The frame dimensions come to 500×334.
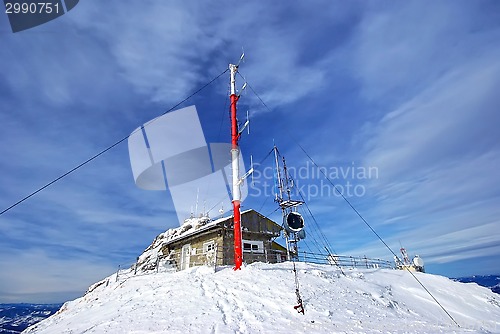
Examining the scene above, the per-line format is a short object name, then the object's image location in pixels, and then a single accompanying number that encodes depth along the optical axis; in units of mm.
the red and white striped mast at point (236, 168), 16156
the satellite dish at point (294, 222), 15473
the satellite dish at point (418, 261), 33778
